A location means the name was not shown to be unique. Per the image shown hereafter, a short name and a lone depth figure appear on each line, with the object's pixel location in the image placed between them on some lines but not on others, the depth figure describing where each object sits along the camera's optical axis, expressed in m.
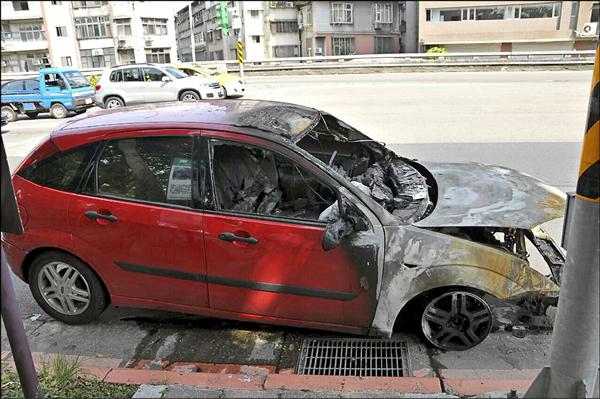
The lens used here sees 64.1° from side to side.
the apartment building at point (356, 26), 50.06
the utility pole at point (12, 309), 1.97
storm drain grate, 3.21
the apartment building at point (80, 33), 46.03
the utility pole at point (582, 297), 1.90
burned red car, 3.13
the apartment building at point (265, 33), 48.00
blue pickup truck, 16.19
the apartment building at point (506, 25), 40.44
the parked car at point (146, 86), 16.53
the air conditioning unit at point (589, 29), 37.56
